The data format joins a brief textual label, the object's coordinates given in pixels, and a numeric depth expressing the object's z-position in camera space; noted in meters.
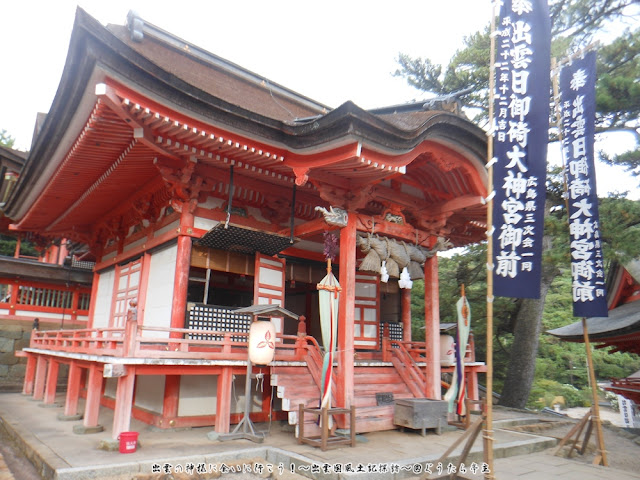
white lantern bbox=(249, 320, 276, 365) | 7.46
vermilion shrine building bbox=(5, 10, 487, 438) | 6.91
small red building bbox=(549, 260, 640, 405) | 8.65
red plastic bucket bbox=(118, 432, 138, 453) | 6.29
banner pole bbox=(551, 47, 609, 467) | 6.98
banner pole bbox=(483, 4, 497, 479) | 4.95
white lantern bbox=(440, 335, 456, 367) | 11.08
